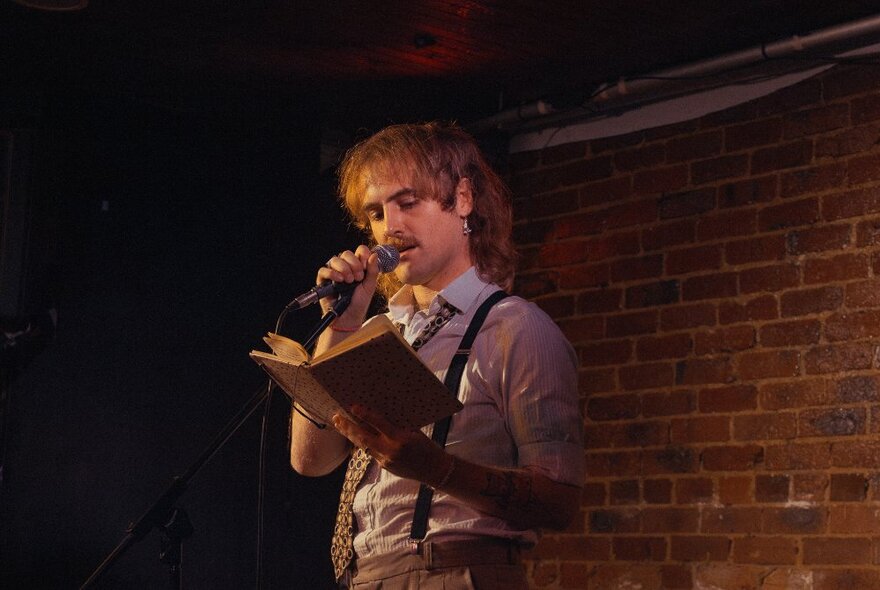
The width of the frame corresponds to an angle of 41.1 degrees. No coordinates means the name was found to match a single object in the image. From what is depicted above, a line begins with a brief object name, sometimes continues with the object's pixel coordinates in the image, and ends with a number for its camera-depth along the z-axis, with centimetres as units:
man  198
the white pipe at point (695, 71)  350
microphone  221
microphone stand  249
